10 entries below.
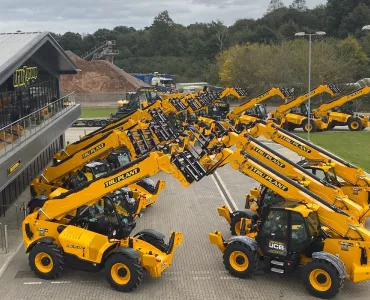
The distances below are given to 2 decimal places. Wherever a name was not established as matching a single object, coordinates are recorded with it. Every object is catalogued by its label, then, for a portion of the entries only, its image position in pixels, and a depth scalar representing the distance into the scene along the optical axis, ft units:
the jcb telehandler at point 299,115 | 121.19
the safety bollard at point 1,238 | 49.89
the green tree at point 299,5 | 360.77
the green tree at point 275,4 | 380.11
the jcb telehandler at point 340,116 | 122.83
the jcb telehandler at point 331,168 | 55.93
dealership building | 53.01
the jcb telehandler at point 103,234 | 39.93
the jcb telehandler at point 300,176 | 46.14
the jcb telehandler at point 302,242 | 38.11
